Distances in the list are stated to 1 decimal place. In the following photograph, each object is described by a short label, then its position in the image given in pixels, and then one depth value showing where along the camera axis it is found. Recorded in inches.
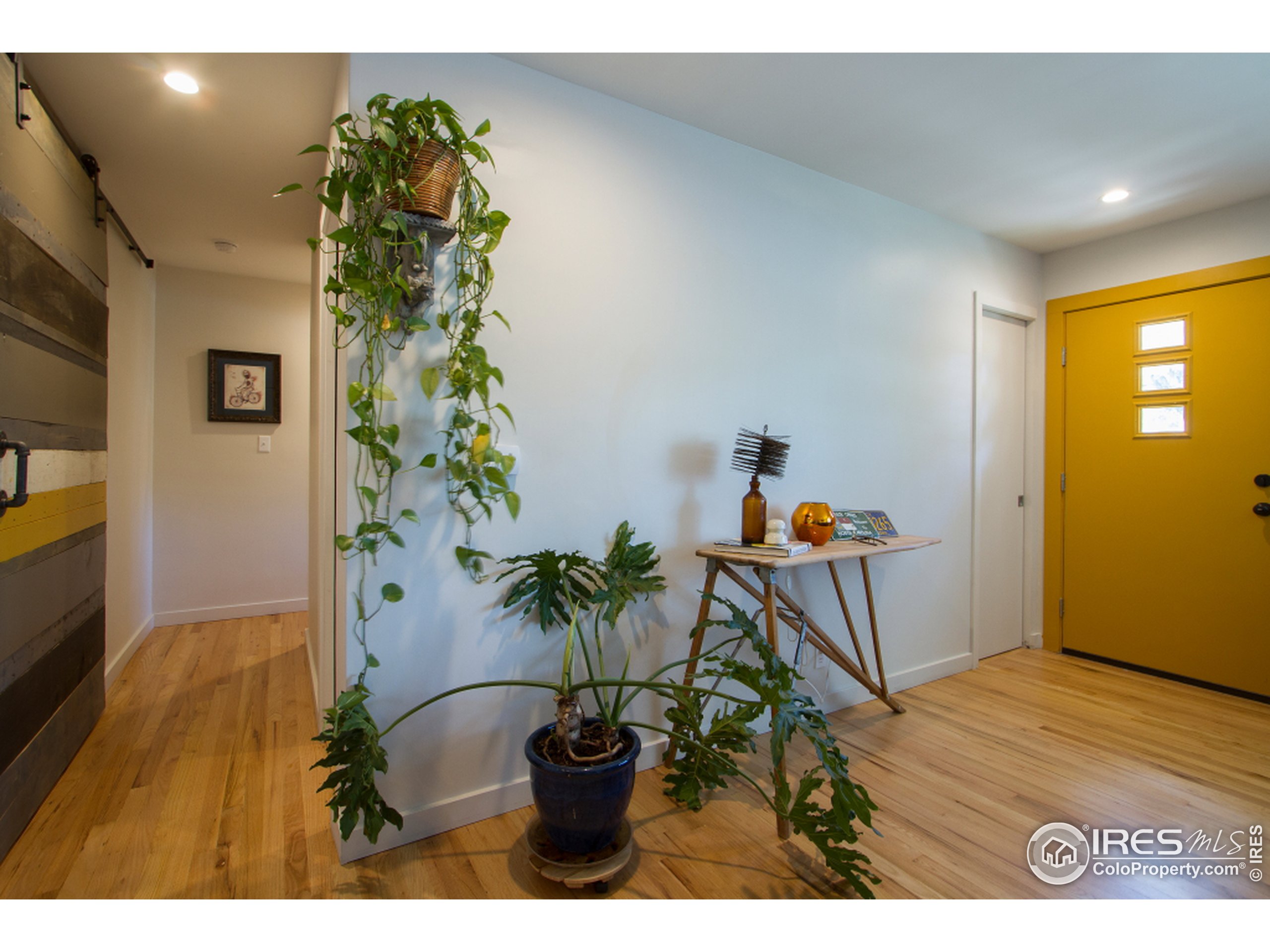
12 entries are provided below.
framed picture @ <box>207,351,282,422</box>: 154.6
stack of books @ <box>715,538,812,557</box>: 79.0
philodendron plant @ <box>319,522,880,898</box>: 54.9
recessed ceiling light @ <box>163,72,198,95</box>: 73.7
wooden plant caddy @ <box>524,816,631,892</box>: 56.4
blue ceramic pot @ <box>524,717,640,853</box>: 56.9
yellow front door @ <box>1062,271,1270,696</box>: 109.3
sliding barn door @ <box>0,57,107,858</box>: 64.2
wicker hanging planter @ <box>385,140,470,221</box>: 58.6
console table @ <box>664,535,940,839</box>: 76.0
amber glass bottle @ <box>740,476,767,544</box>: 86.3
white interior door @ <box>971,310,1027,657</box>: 126.0
